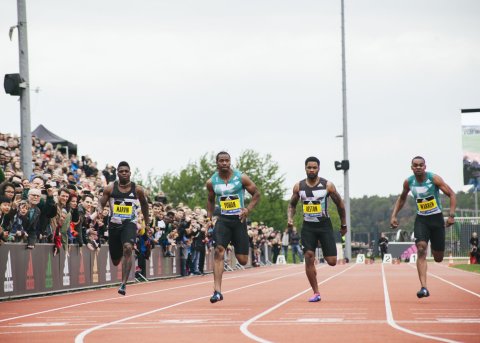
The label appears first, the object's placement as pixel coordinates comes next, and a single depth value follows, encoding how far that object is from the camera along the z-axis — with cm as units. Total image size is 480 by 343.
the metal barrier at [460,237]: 6944
